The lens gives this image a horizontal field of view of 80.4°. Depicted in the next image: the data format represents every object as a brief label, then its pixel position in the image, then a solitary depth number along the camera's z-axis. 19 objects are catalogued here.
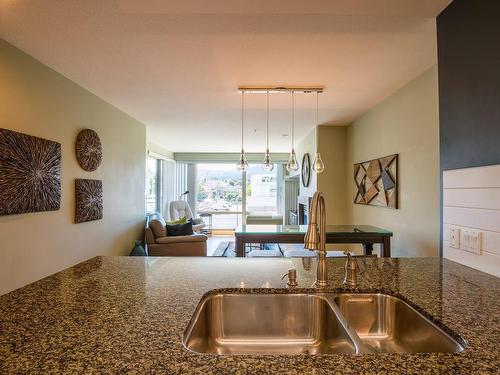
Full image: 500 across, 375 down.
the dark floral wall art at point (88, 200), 3.11
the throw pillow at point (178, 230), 4.63
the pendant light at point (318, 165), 3.10
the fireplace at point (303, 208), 5.71
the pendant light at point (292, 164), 3.10
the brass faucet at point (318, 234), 1.12
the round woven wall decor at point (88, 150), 3.14
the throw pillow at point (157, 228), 4.55
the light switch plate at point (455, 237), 1.41
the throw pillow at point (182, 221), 4.84
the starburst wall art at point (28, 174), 2.15
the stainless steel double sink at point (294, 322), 1.03
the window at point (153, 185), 6.65
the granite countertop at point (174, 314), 0.62
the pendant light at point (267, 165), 3.26
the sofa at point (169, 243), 4.44
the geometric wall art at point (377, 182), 3.26
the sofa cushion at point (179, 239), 4.45
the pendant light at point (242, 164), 3.30
